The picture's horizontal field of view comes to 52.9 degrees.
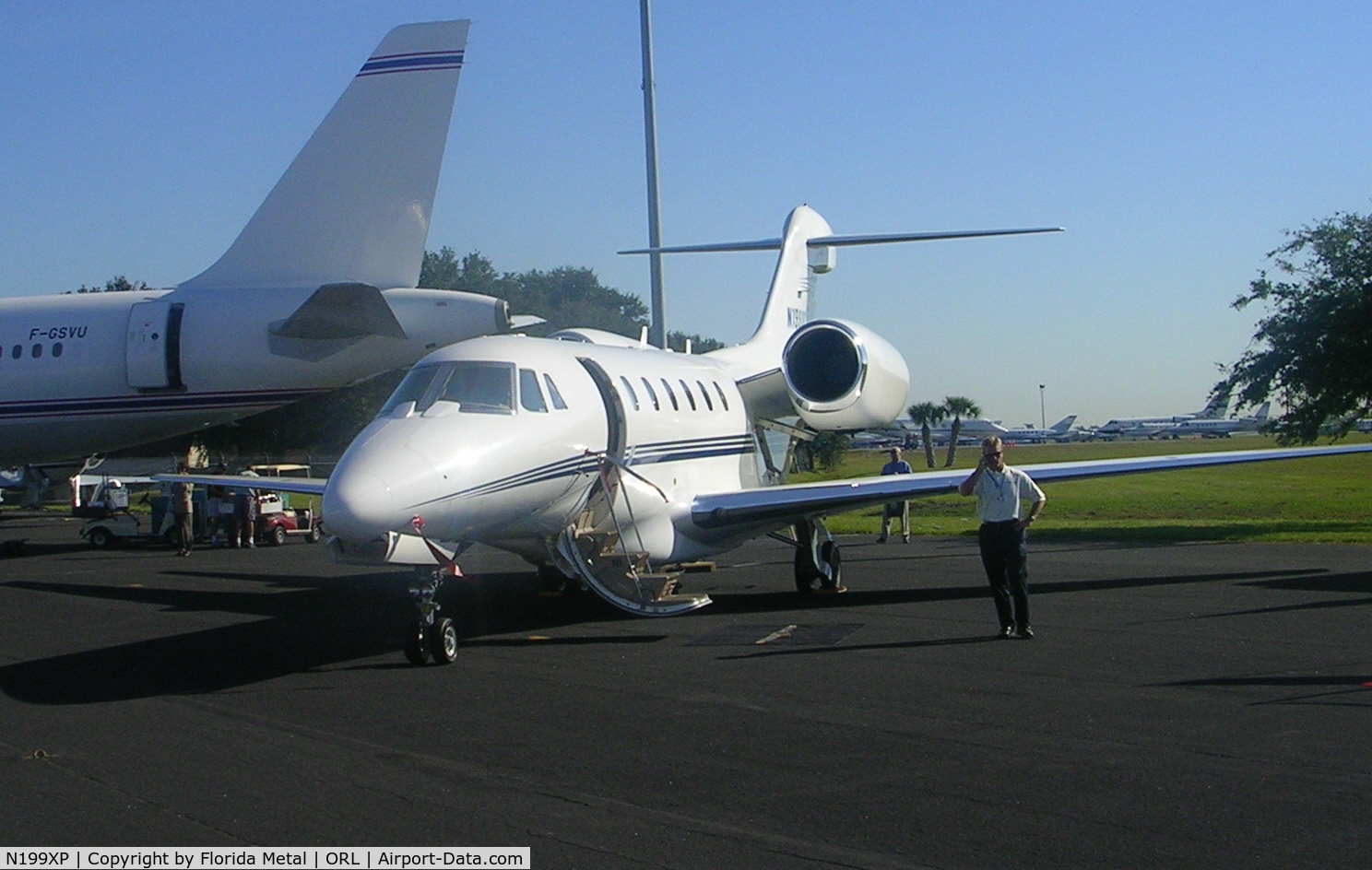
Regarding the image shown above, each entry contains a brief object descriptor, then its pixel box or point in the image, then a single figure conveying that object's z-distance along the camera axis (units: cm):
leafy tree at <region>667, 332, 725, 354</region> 6988
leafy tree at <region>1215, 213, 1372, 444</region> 2545
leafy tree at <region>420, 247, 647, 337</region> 6725
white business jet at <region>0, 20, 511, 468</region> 2408
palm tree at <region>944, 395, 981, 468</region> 8856
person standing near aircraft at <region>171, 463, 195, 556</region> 2583
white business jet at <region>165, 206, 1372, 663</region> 1070
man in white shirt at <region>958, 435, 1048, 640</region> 1173
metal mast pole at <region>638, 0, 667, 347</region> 2770
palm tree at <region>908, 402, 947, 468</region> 8612
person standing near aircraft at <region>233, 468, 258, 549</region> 2758
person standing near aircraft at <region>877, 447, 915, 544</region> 2341
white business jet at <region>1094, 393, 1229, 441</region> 14825
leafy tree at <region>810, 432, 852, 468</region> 5352
